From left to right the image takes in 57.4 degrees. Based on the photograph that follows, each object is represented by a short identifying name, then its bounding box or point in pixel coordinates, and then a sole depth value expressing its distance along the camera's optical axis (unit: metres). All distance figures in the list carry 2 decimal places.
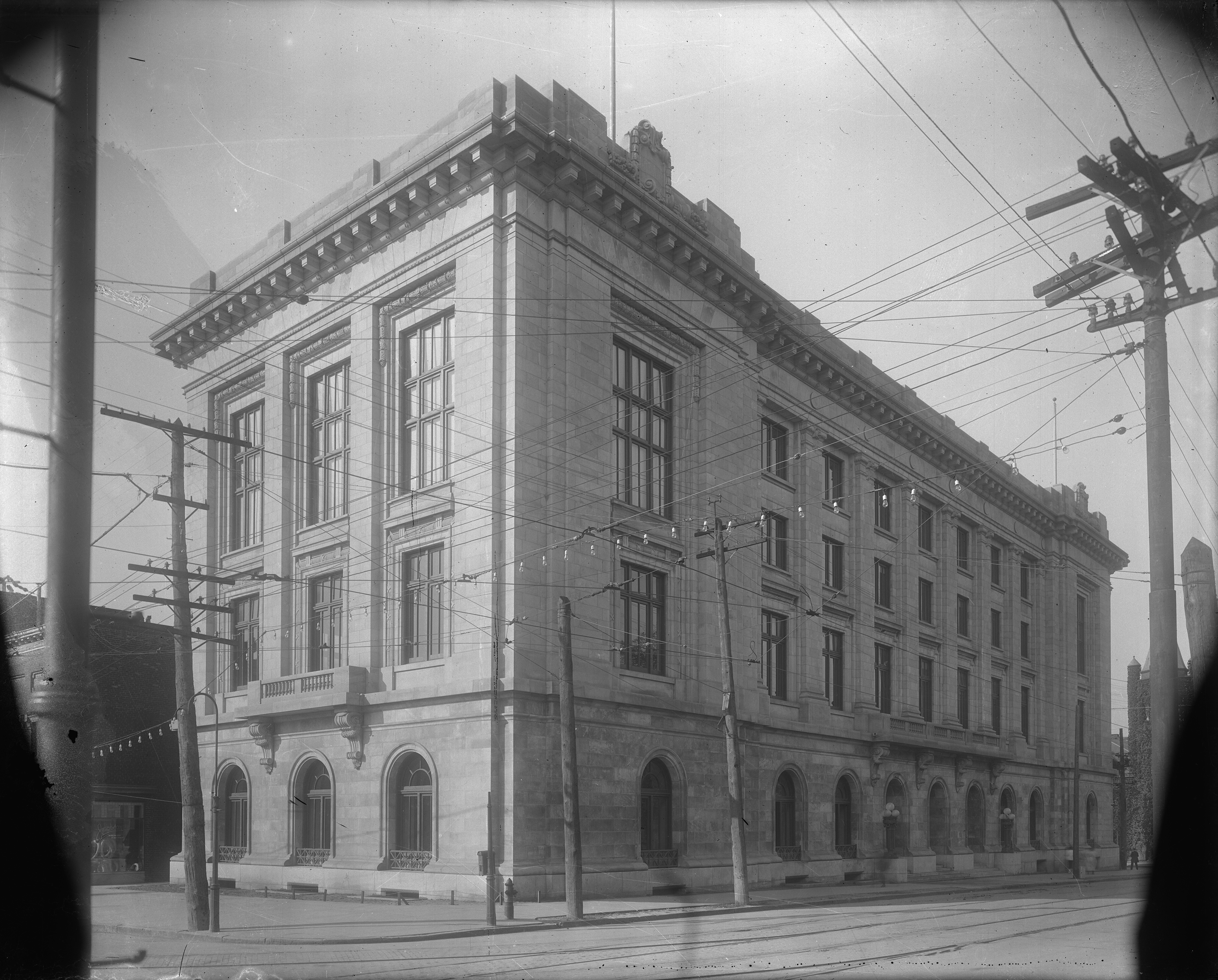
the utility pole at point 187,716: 21.34
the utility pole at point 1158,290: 13.84
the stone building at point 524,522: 30.12
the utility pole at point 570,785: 23.72
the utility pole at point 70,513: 6.91
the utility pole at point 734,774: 28.02
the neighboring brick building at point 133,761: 42.69
